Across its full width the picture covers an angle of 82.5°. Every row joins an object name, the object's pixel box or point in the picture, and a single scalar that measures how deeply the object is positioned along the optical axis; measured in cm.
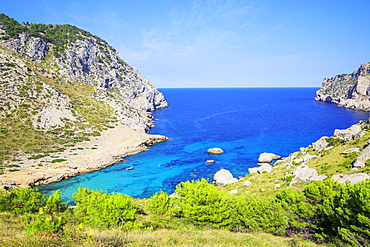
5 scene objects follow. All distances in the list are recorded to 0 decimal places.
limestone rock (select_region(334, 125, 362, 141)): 4846
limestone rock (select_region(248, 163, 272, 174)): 4780
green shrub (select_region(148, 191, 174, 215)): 2658
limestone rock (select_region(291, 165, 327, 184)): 3278
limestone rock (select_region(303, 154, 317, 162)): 4562
